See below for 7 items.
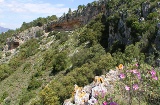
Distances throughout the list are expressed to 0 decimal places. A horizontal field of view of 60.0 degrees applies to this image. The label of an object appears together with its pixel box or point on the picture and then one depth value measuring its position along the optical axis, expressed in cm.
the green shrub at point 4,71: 3019
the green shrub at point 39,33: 4659
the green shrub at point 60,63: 2429
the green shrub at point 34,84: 2293
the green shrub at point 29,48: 3697
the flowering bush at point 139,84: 432
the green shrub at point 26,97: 2017
